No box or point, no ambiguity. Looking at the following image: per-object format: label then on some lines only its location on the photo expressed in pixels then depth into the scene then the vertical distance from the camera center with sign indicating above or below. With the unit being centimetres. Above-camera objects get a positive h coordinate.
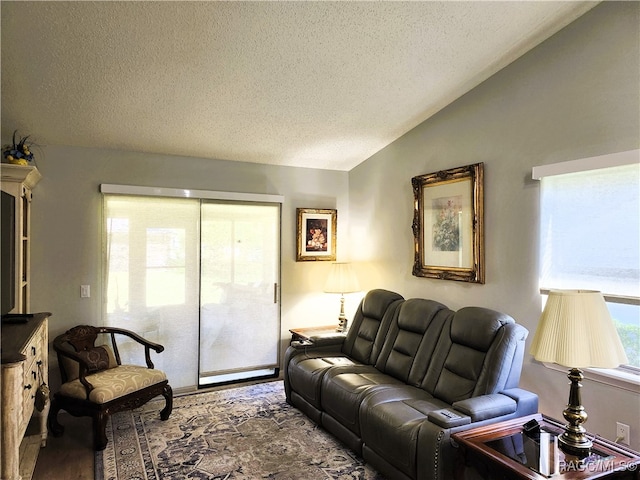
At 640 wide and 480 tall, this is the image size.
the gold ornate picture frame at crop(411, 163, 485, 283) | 335 +14
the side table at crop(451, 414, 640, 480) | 182 -97
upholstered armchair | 308 -109
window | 246 +6
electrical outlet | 243 -109
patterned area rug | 274 -150
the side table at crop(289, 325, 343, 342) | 416 -95
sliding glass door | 397 -44
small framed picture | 478 +6
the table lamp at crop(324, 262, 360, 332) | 448 -44
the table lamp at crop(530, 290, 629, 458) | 182 -43
